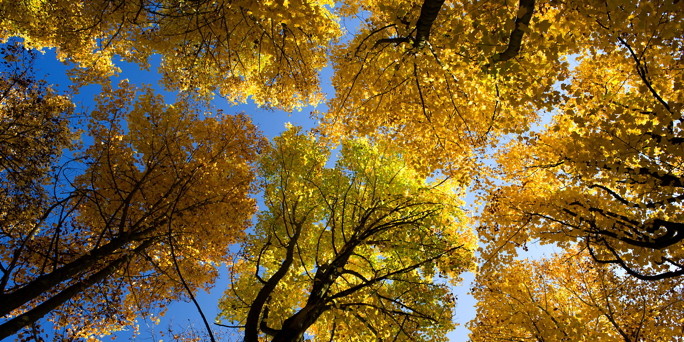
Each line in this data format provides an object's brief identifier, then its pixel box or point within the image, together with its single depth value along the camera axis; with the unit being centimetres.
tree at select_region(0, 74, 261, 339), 661
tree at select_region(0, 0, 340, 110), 686
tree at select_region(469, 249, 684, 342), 684
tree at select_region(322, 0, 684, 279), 401
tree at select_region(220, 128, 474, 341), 505
